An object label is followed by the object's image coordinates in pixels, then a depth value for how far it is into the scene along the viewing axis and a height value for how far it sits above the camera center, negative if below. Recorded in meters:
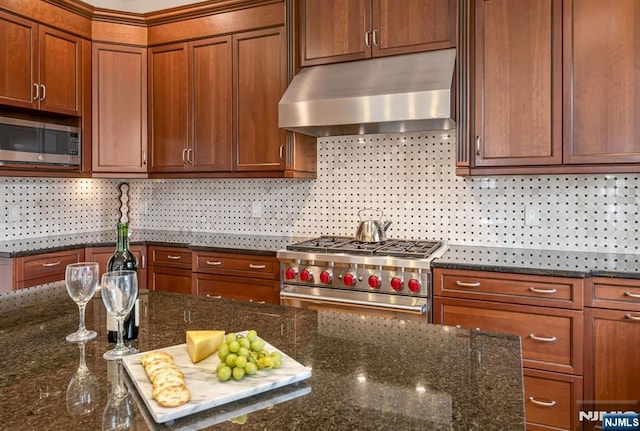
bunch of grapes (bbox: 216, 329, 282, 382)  0.85 -0.28
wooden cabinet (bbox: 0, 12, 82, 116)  2.96 +1.01
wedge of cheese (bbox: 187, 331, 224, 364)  0.93 -0.27
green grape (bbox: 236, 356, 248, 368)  0.85 -0.27
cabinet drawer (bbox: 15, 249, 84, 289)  2.83 -0.34
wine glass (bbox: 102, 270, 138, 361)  0.96 -0.17
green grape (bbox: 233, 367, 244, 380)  0.84 -0.29
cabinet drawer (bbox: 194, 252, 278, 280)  2.90 -0.33
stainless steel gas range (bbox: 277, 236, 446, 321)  2.43 -0.36
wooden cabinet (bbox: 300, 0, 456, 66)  2.69 +1.15
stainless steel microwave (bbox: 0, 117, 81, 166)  2.96 +0.49
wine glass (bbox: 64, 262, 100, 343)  1.08 -0.16
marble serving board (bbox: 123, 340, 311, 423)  0.76 -0.31
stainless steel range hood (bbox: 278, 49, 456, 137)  2.52 +0.68
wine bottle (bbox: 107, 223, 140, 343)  1.12 -0.14
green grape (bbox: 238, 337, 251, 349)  0.89 -0.25
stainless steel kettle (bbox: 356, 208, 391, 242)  2.92 -0.11
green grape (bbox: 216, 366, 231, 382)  0.84 -0.29
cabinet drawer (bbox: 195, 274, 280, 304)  2.90 -0.49
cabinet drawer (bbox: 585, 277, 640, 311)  2.07 -0.37
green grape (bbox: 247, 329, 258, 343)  0.93 -0.25
